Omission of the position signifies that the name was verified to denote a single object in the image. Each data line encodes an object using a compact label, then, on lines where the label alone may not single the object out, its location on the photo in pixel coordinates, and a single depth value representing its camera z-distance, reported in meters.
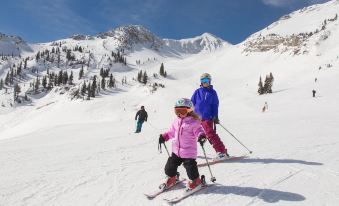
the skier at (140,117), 20.38
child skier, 6.37
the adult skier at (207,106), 8.88
